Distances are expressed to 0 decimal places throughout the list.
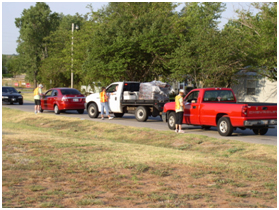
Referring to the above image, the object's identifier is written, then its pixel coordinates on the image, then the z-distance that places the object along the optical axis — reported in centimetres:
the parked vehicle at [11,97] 3409
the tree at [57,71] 6224
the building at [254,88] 3416
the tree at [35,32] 8088
